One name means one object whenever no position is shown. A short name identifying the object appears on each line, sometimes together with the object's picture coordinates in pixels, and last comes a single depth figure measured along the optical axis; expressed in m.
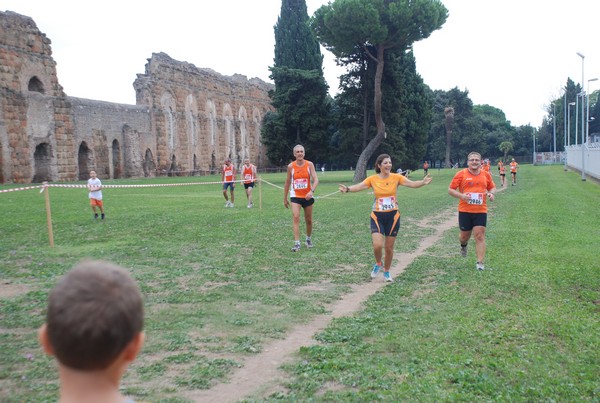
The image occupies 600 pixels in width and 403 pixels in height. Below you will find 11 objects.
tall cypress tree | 43.25
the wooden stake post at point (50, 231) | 11.43
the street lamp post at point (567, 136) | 79.73
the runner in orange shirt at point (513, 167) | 34.62
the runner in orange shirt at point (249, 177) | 20.06
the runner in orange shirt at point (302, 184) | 11.27
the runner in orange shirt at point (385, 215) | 8.57
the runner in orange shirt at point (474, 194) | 9.20
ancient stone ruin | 33.31
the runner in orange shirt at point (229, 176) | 20.52
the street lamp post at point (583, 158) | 39.75
